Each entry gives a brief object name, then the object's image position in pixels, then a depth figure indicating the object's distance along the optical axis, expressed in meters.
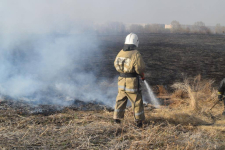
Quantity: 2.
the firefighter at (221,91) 5.07
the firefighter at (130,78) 3.92
